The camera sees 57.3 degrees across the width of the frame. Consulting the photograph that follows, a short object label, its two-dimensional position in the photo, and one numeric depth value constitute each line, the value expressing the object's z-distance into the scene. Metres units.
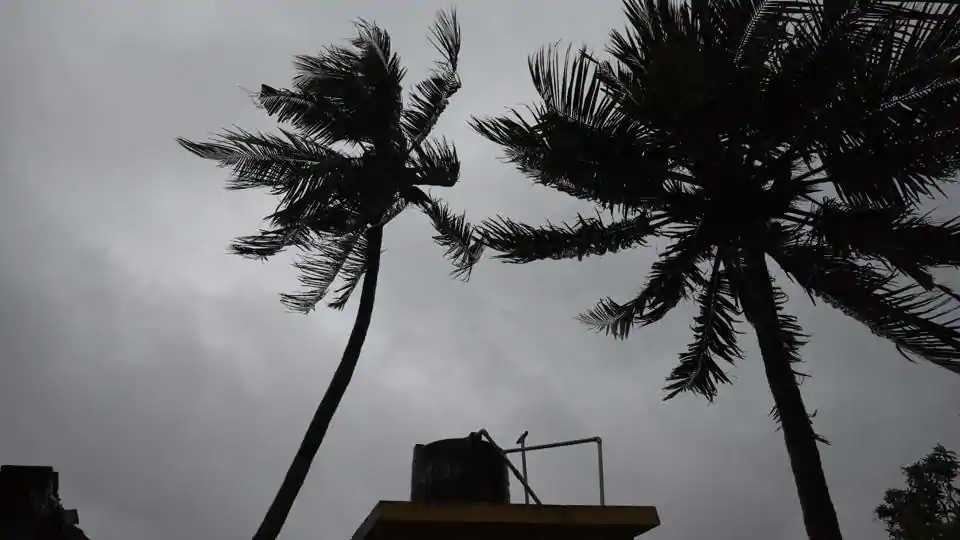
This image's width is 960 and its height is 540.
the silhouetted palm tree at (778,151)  9.91
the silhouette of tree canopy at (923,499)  30.75
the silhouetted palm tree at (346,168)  14.22
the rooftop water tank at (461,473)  10.23
